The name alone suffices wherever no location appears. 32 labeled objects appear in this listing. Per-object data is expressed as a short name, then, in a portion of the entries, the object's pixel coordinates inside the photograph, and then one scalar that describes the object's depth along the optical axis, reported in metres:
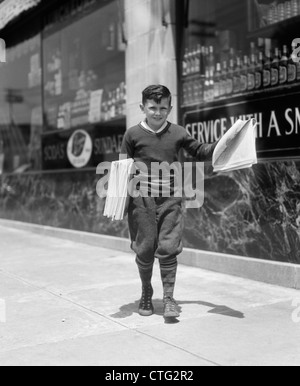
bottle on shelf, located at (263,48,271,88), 6.07
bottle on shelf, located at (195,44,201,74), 7.17
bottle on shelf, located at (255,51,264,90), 6.18
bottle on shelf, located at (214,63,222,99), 6.84
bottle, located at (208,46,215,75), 7.01
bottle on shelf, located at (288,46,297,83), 5.76
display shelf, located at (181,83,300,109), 5.78
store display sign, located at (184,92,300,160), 5.70
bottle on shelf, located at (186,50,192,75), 7.27
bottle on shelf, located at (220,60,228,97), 6.75
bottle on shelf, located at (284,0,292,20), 5.94
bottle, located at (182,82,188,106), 7.30
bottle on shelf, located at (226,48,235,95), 6.64
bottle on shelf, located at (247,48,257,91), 6.29
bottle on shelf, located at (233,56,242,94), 6.50
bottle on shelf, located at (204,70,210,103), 6.98
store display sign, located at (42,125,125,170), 8.77
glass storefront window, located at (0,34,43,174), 11.31
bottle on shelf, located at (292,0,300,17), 5.84
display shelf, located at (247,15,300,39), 5.85
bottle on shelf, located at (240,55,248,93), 6.39
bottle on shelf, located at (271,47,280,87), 5.97
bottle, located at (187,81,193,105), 7.23
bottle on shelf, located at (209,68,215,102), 6.91
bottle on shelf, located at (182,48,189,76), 7.32
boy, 4.39
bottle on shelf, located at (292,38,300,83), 5.71
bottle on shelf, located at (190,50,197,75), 7.23
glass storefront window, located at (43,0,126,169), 8.84
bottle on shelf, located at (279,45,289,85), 5.86
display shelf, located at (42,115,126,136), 8.53
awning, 10.77
